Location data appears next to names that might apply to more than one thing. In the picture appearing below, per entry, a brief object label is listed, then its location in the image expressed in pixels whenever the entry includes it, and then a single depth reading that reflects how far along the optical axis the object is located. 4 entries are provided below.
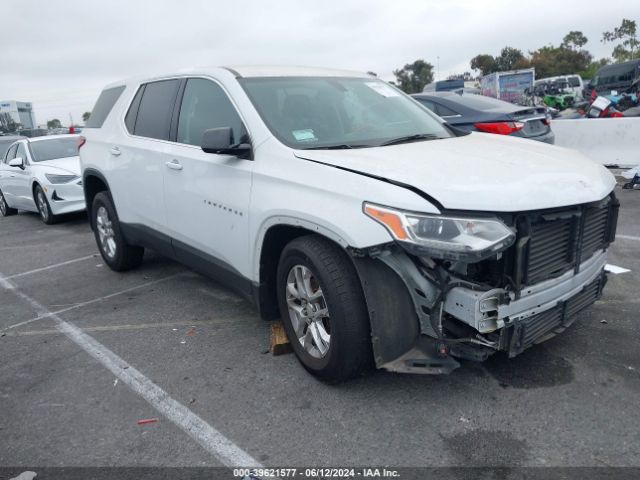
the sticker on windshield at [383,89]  4.57
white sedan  9.38
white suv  2.80
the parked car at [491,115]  8.09
